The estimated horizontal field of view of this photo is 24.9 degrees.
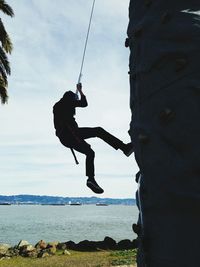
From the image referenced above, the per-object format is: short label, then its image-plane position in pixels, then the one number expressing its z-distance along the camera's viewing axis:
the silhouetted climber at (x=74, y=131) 6.70
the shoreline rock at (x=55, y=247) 23.56
